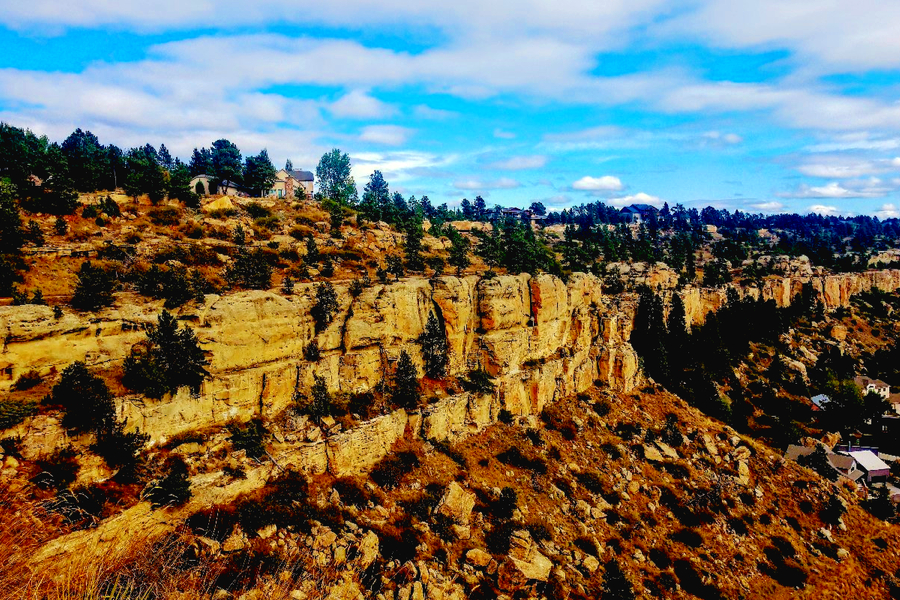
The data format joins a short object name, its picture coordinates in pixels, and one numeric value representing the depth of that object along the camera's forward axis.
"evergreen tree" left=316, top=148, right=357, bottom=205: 99.75
